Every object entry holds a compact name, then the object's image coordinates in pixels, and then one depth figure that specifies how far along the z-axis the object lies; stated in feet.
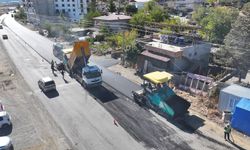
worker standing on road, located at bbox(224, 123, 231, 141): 44.72
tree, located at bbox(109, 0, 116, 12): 214.36
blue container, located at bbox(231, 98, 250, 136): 46.29
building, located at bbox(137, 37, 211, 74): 74.16
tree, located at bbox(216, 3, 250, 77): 66.68
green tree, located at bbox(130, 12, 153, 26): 125.30
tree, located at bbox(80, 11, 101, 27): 161.38
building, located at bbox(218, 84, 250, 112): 51.55
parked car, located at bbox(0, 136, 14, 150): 41.18
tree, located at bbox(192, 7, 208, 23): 131.21
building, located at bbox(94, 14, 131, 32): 136.79
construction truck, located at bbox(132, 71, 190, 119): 52.59
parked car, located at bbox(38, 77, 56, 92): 67.18
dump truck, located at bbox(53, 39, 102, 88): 67.65
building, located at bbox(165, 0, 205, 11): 230.81
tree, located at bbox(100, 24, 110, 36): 129.24
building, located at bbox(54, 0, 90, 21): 255.49
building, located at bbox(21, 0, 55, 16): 240.26
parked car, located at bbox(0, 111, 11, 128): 49.89
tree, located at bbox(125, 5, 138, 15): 194.80
